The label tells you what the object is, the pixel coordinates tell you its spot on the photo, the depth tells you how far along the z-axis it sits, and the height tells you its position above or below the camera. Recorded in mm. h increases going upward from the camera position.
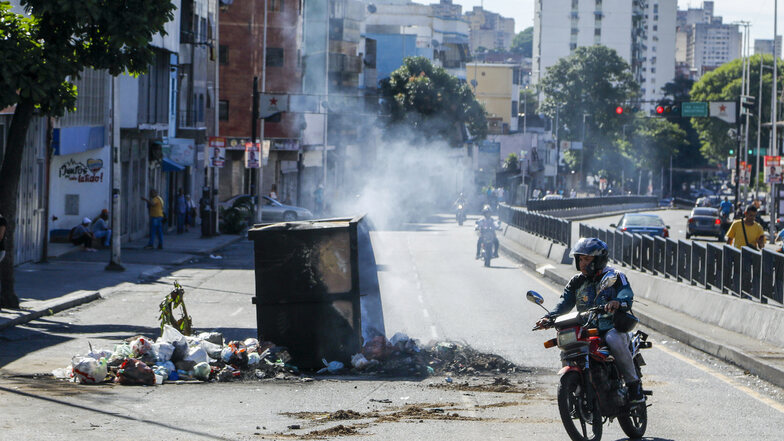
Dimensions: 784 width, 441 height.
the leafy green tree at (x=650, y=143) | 143000 +3923
